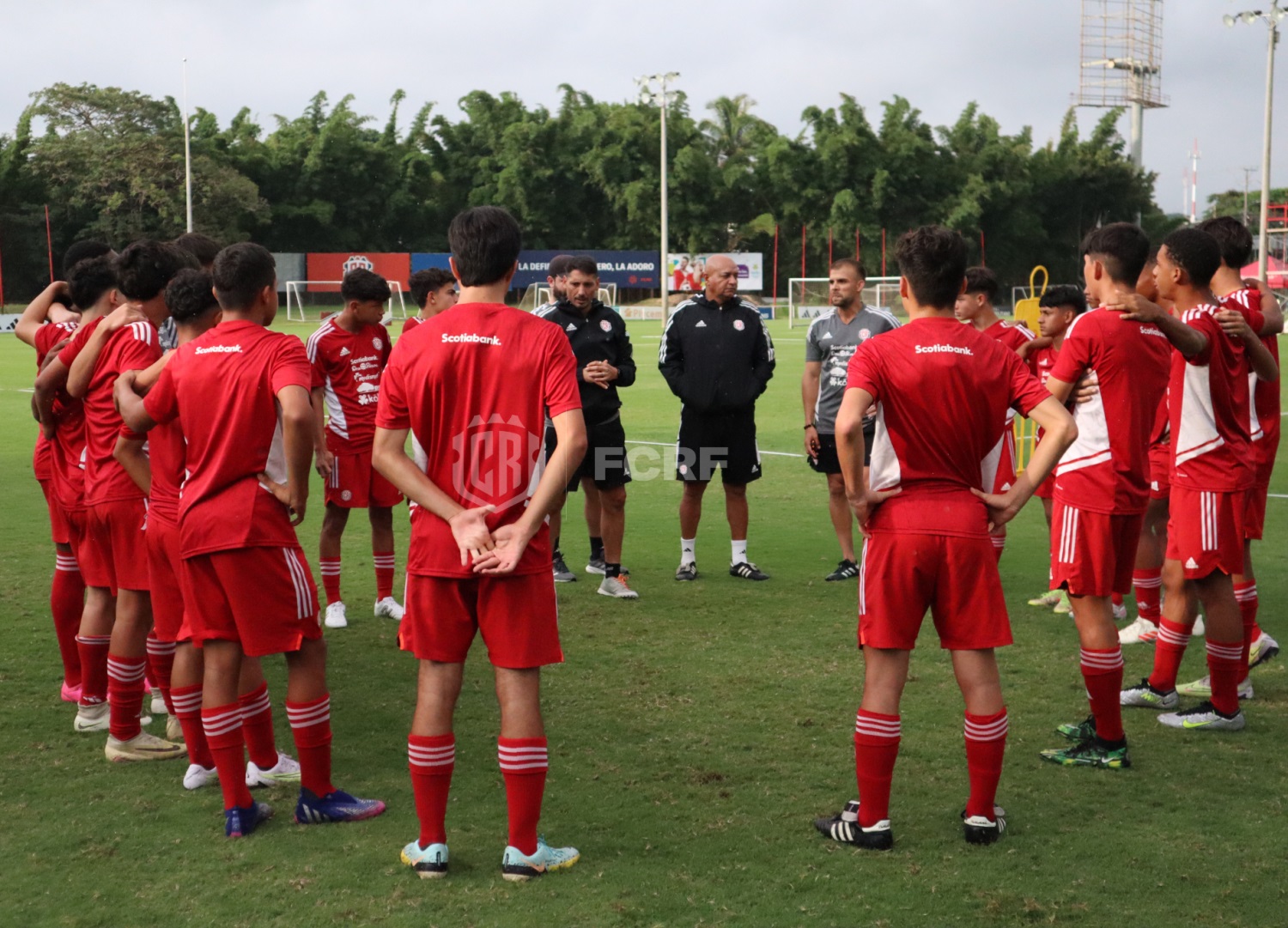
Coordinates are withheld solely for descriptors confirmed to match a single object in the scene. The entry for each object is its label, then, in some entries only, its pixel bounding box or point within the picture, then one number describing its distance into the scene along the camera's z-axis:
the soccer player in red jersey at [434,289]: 7.39
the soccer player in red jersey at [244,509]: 4.05
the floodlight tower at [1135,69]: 68.94
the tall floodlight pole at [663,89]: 38.91
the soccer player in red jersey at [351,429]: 7.10
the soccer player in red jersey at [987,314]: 7.51
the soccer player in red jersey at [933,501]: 3.92
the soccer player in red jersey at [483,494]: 3.72
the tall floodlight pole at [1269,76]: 32.03
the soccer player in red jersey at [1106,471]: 4.70
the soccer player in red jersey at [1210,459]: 5.08
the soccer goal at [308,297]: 51.66
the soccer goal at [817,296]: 44.81
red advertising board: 55.16
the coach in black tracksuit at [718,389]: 8.16
